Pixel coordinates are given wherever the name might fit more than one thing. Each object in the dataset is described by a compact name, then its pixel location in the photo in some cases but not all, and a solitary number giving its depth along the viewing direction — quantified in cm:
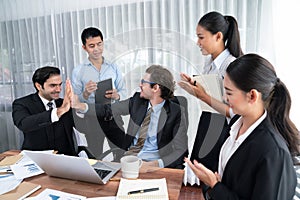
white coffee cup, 104
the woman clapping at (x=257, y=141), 79
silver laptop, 95
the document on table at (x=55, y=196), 90
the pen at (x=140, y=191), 92
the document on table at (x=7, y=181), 97
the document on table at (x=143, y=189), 90
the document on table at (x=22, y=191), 91
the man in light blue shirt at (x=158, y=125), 152
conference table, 94
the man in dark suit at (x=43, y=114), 162
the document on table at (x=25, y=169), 109
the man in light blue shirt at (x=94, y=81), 187
